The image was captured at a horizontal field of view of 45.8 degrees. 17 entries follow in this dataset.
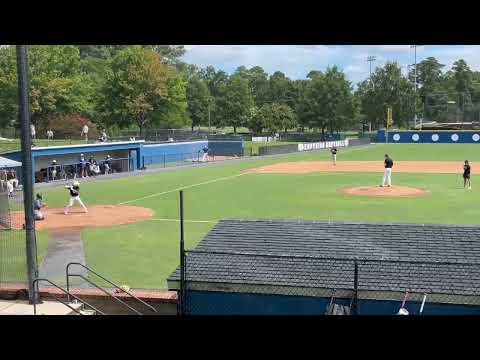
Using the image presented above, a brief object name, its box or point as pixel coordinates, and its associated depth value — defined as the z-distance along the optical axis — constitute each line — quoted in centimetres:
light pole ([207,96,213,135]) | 9422
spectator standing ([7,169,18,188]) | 3082
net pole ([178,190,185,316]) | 926
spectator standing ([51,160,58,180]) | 3506
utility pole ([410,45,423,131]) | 9556
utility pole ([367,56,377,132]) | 10395
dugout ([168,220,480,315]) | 903
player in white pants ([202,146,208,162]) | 5164
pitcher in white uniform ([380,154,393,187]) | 2826
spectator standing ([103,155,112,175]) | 3981
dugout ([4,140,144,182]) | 3478
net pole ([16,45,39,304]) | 1109
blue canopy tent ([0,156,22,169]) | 2538
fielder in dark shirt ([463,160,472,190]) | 2857
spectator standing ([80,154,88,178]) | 3709
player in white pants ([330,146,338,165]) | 4428
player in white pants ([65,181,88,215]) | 2308
